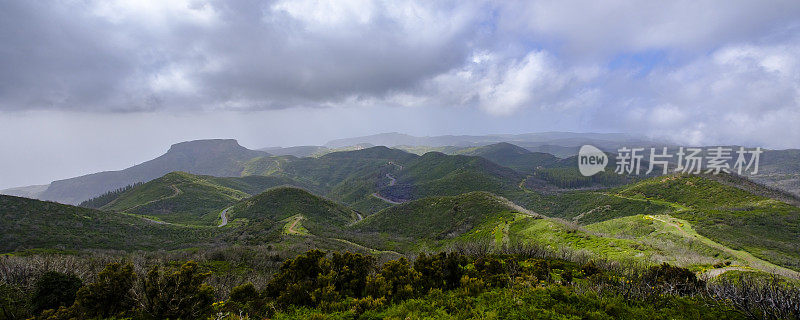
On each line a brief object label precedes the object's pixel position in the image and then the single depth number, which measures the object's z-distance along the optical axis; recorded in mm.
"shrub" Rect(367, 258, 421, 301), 13586
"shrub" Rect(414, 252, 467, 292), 15094
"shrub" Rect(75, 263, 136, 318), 11211
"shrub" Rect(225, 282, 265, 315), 12648
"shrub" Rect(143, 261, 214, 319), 11297
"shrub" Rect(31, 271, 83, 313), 12633
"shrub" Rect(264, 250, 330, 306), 13359
